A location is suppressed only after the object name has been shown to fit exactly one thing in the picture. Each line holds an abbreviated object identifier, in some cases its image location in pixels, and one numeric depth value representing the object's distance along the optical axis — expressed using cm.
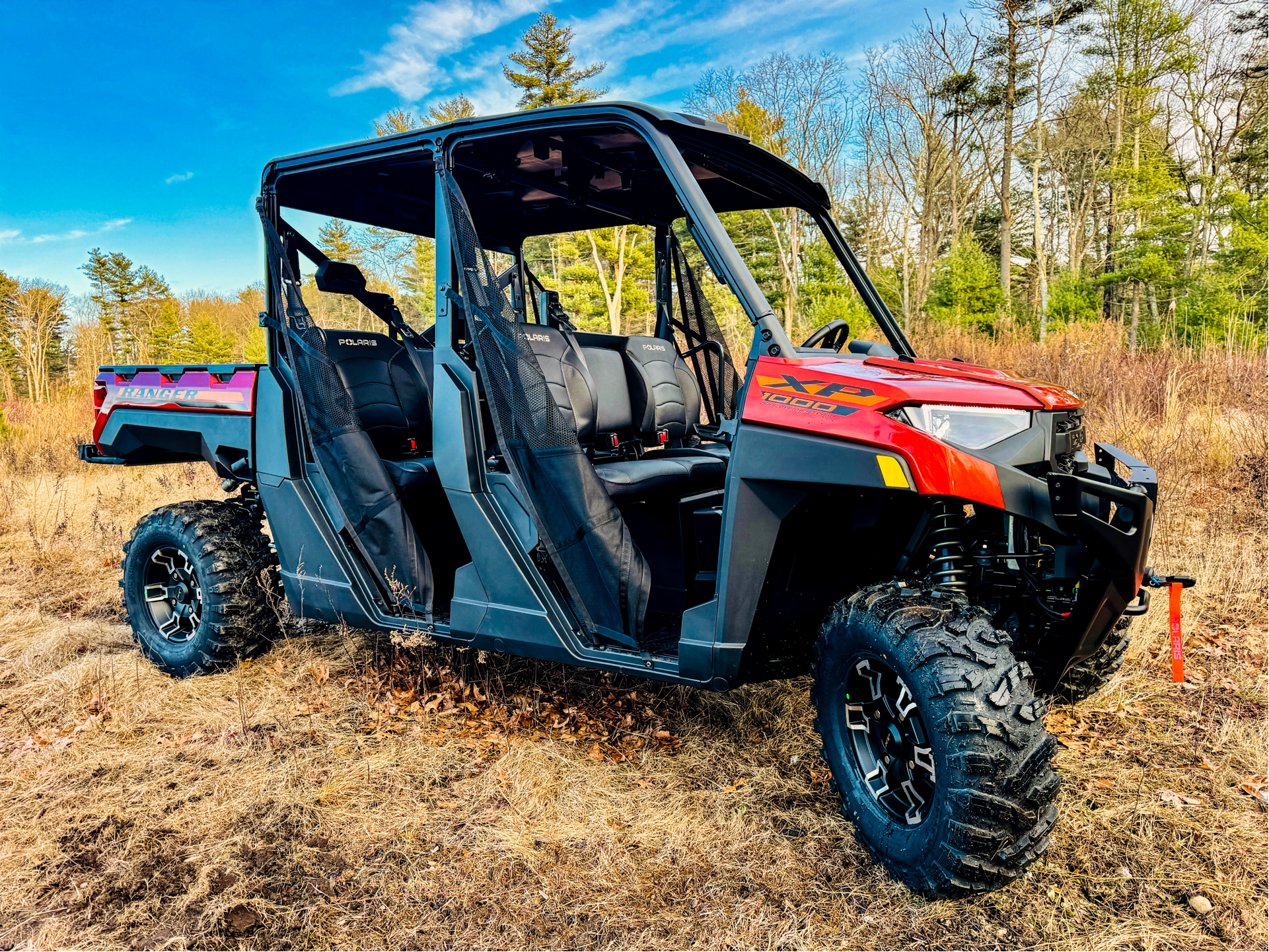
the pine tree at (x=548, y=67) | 2853
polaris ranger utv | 227
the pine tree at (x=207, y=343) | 3825
